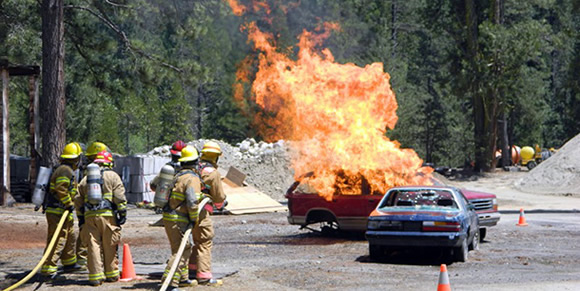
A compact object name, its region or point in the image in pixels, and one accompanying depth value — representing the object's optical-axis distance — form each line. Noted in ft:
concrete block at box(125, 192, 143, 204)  89.40
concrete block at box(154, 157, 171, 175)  93.45
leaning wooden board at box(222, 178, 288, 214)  80.58
